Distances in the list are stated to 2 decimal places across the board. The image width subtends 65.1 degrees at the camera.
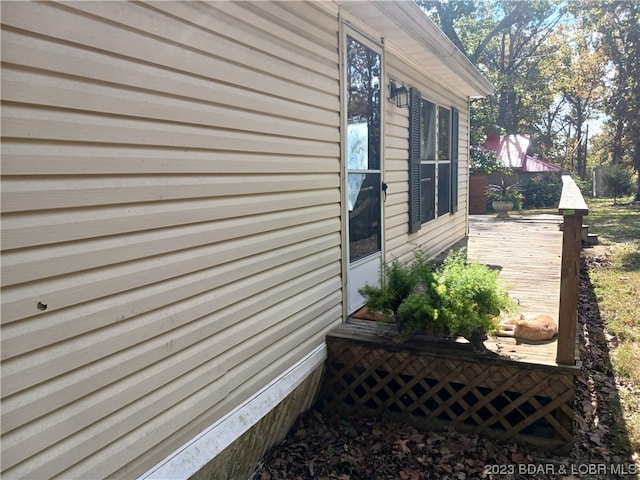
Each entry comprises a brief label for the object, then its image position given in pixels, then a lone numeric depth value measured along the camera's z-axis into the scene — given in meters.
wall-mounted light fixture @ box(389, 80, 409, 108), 4.86
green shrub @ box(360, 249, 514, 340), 3.12
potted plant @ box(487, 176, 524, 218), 15.32
